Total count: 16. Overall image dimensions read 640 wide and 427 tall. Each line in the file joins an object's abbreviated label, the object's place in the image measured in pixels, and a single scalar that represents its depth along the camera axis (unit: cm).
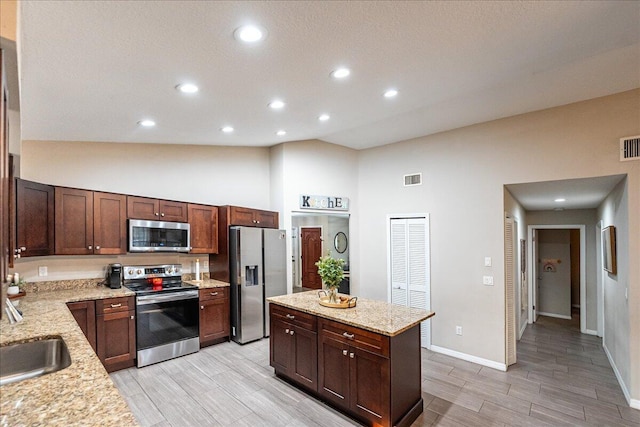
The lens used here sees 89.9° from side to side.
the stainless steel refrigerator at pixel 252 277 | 468
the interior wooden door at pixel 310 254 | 711
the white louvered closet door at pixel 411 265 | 480
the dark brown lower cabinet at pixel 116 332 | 356
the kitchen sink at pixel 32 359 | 191
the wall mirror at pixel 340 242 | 620
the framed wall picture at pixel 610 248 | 389
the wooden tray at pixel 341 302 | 324
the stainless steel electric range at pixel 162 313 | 386
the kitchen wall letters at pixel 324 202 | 527
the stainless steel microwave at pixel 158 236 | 405
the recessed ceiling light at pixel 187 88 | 270
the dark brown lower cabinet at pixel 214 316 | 446
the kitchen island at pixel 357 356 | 258
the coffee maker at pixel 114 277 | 398
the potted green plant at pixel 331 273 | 332
